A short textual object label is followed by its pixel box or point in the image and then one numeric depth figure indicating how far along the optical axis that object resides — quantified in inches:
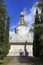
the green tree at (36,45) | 500.5
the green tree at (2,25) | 422.1
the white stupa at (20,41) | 727.5
